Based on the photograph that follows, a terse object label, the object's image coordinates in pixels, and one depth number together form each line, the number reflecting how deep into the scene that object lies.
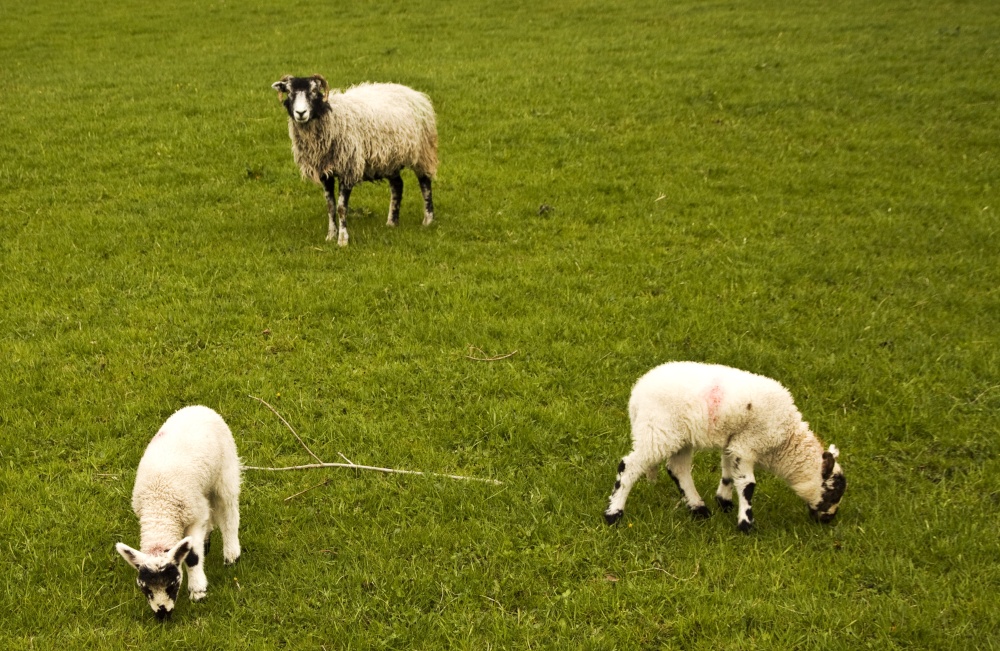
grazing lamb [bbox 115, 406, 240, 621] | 4.88
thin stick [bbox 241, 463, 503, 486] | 6.47
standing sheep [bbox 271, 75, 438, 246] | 10.70
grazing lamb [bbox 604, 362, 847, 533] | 5.49
